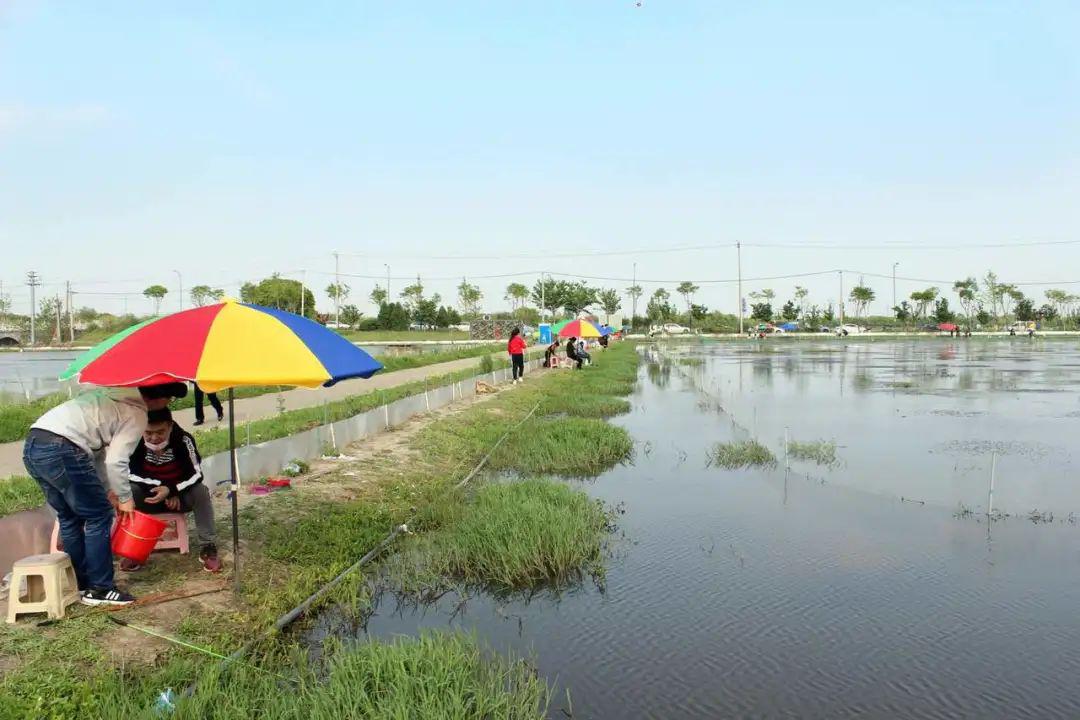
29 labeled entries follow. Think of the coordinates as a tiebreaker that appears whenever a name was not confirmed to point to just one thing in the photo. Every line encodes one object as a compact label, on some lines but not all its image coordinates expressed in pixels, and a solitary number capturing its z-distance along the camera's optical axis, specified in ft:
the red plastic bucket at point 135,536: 16.94
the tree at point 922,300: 304.50
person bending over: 15.31
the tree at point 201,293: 282.15
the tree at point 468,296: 317.22
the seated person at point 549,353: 100.10
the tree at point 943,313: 284.20
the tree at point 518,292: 336.29
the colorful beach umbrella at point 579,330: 86.27
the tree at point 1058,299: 303.27
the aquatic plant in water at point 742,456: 37.40
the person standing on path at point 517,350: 69.00
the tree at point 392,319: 240.12
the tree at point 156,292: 283.18
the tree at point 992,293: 300.20
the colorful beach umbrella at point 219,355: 14.70
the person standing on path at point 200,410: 39.80
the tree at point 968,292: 302.04
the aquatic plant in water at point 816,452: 37.88
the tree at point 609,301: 323.98
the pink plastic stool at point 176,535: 19.35
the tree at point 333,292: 273.58
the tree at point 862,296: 322.96
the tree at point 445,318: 272.10
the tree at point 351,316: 249.55
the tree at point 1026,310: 291.38
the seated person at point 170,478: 17.70
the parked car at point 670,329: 275.16
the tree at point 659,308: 323.98
